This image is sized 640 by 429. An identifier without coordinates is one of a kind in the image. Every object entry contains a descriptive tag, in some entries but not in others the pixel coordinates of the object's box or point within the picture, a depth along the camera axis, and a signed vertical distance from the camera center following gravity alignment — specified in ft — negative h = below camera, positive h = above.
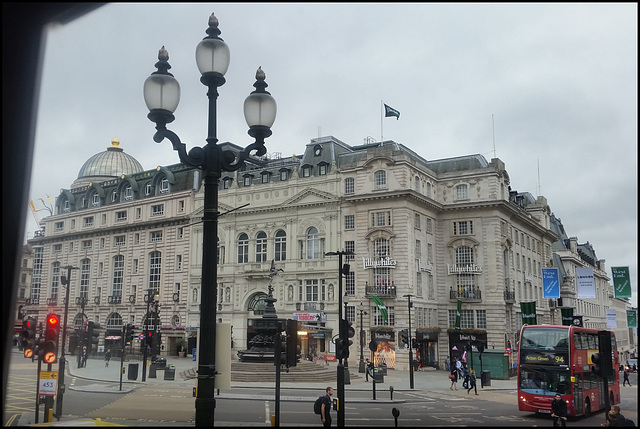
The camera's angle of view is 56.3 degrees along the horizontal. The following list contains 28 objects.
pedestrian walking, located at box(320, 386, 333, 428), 60.85 -8.57
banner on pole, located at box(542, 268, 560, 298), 138.41 +10.50
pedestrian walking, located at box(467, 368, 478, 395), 123.80 -10.99
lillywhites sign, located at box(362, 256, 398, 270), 186.29 +19.98
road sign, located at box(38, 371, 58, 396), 70.69 -6.75
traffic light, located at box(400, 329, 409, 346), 175.34 -1.72
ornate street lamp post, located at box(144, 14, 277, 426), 32.83 +11.12
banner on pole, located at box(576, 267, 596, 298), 126.21 +9.48
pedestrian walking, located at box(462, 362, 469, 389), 127.75 -11.19
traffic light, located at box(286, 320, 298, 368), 47.78 -1.38
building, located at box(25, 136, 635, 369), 189.67 +27.45
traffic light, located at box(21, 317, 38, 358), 67.87 -1.31
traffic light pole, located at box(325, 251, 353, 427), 60.80 -6.44
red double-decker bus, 84.07 -5.92
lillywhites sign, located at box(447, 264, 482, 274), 196.56 +19.21
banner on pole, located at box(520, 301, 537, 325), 156.56 +4.31
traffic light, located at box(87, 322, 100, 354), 164.66 -0.66
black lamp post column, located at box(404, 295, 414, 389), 131.15 -10.09
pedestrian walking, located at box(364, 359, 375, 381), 143.83 -11.32
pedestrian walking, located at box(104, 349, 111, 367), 182.52 -9.64
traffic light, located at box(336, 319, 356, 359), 68.95 -1.73
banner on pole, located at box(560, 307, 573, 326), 142.00 +2.85
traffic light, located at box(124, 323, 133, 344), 154.03 -1.59
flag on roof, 201.77 +71.93
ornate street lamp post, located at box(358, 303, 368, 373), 163.53 -10.40
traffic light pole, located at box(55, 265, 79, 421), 79.77 -8.66
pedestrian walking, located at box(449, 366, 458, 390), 128.16 -10.44
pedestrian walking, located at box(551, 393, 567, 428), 70.05 -9.38
